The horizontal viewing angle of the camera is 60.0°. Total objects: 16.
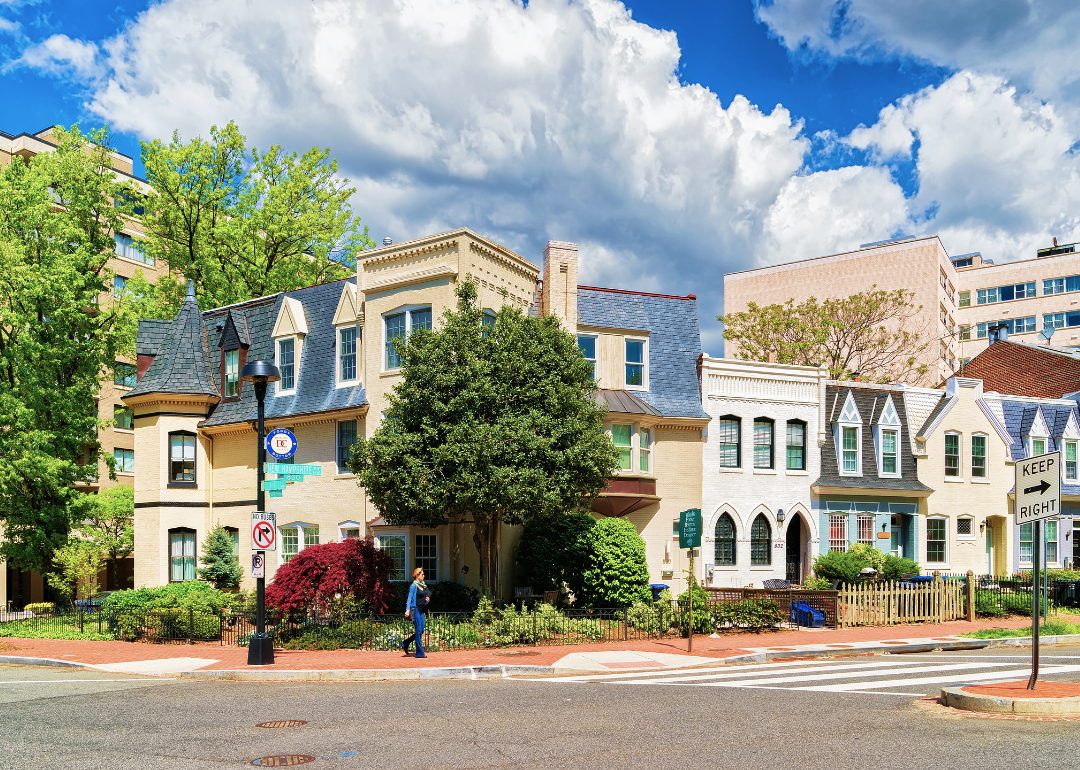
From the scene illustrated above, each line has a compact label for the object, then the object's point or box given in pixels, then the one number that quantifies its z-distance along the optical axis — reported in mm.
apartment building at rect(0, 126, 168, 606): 42969
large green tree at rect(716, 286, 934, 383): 48031
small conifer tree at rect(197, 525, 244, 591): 29469
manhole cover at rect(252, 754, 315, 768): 9375
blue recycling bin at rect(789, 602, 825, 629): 24000
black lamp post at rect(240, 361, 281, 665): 17578
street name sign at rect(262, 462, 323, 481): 18672
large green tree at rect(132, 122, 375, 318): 39688
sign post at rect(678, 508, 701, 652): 19172
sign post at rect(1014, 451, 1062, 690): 12055
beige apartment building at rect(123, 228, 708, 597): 27906
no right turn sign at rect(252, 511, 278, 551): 18427
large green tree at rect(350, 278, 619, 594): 21219
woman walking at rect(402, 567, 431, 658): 18719
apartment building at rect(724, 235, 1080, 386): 70125
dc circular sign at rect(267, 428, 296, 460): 19203
